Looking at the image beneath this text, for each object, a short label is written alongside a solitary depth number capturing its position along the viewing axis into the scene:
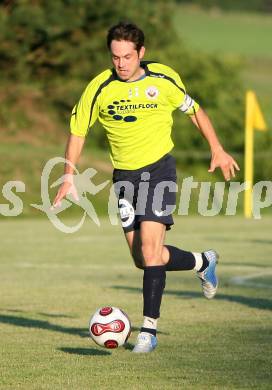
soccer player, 17.09
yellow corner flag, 55.87
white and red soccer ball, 16.36
